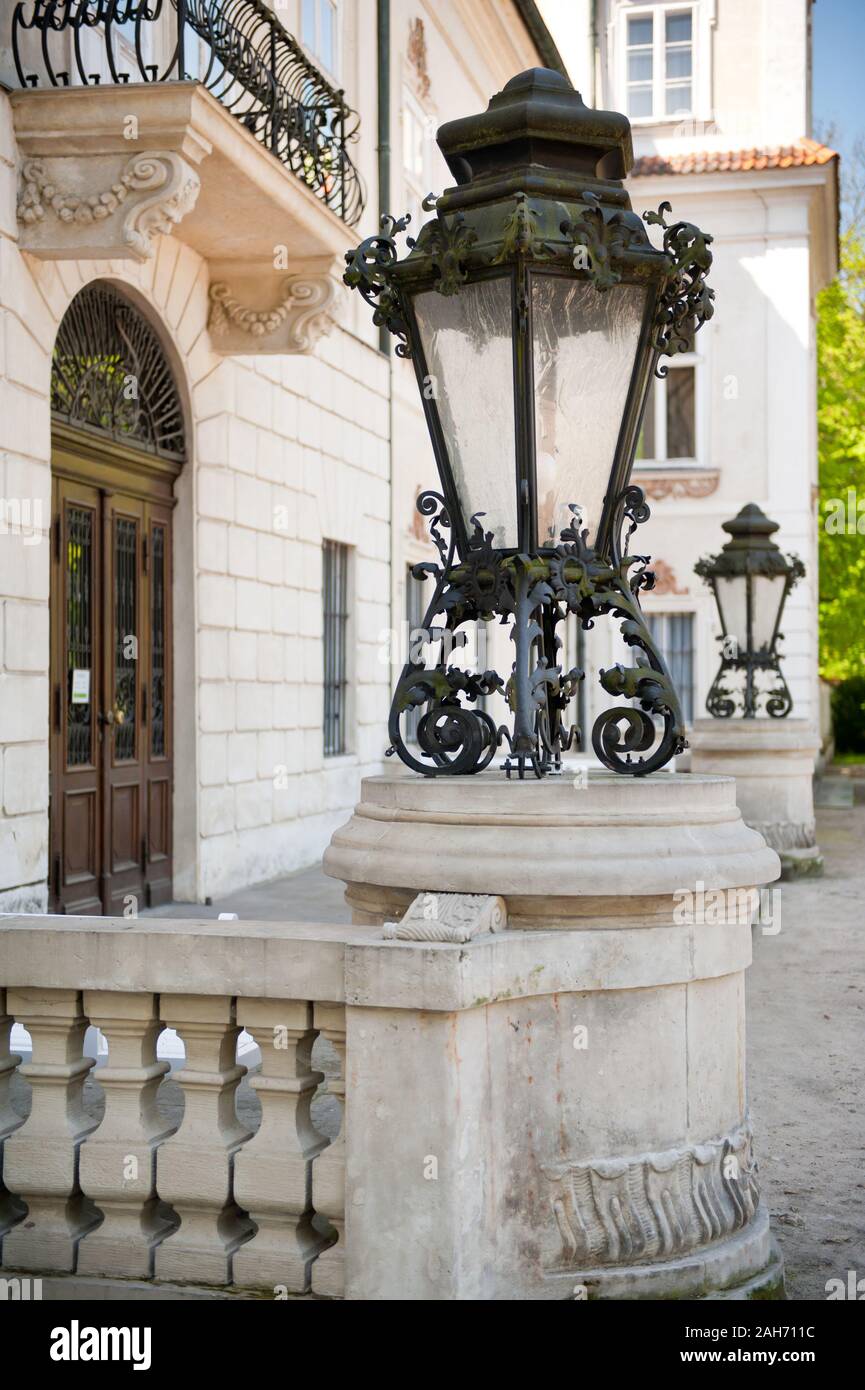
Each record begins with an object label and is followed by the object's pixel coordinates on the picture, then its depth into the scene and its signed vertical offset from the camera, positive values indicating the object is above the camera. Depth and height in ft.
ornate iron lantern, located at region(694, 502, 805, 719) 42.06 +2.39
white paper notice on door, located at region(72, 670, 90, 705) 28.19 -0.07
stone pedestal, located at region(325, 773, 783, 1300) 8.83 -2.23
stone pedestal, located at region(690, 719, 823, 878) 39.60 -2.36
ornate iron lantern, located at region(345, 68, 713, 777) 11.18 +2.35
